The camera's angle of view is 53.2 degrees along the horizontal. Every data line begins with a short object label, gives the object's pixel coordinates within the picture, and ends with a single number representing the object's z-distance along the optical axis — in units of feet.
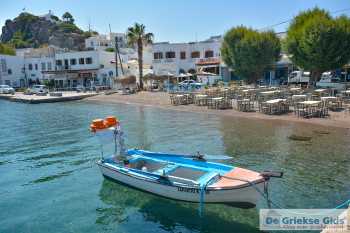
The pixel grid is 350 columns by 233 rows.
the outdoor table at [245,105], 102.14
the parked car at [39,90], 215.18
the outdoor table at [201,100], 119.75
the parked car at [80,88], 218.69
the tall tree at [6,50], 336.82
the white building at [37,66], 270.87
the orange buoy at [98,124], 47.78
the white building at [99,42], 356.79
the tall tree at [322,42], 106.01
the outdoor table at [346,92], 93.75
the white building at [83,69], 243.40
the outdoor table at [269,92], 103.83
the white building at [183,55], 209.67
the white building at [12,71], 279.28
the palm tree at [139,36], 182.29
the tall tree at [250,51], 137.80
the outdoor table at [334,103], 89.15
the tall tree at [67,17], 504.43
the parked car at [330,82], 119.81
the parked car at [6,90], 231.46
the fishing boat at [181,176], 34.09
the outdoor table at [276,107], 94.02
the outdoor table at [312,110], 86.02
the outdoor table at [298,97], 91.21
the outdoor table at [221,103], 111.23
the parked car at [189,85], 164.62
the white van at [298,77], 152.14
